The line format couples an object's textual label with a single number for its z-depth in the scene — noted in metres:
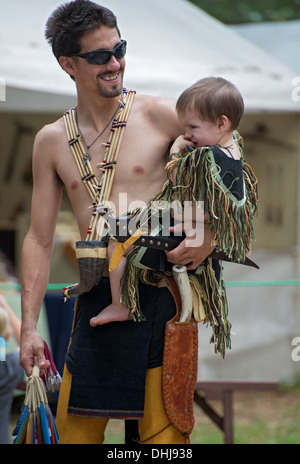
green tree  27.77
